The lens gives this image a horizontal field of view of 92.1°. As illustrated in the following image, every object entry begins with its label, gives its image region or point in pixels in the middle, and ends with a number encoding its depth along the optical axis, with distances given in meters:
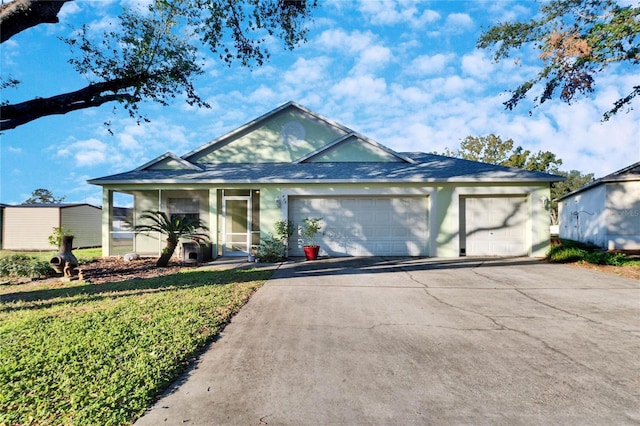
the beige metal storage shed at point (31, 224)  17.19
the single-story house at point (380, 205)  11.85
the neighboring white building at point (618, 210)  14.45
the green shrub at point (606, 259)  10.13
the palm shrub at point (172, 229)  9.89
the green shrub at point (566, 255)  10.63
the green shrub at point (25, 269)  8.52
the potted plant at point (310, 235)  11.47
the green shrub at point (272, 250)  11.24
